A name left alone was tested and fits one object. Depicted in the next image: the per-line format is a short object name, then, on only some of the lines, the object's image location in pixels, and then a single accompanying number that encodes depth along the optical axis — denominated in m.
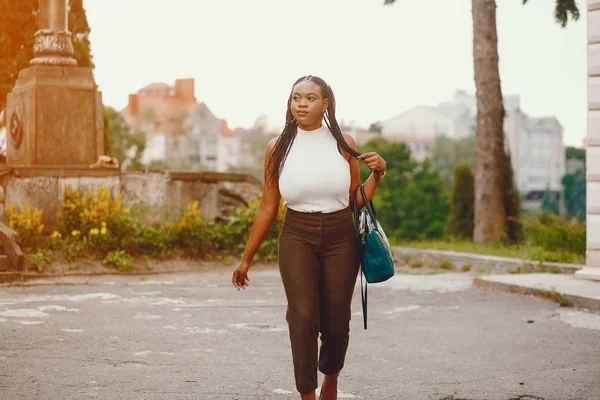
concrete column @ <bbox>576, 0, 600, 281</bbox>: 11.45
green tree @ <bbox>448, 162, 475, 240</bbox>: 25.36
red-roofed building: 77.69
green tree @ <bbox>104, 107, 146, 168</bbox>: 58.16
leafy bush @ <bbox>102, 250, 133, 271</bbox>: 12.02
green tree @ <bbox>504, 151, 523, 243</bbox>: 18.91
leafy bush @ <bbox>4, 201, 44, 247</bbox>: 11.75
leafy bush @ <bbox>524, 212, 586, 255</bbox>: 14.92
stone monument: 13.30
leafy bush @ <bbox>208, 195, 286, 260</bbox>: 13.75
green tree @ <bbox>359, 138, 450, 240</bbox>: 30.28
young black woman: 4.61
